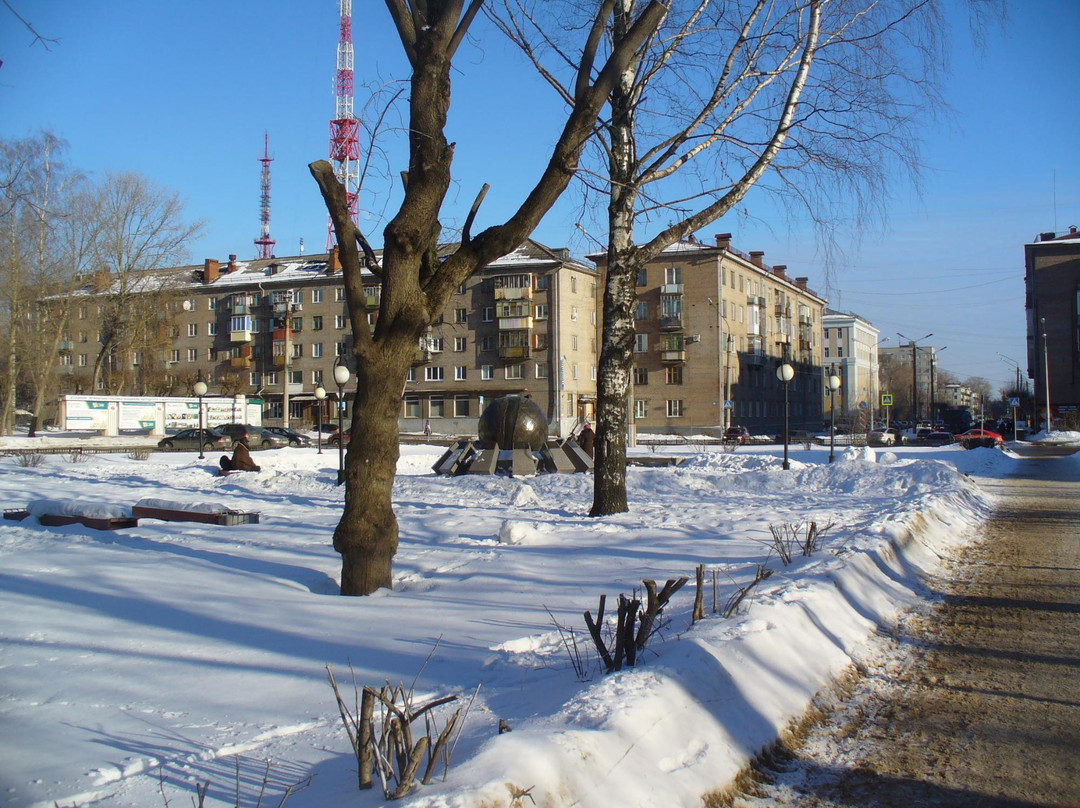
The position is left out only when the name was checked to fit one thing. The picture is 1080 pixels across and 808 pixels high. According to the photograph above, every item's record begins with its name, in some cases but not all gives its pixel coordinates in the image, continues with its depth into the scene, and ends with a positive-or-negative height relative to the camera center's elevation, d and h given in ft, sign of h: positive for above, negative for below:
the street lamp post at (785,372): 77.10 +4.01
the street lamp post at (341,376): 72.95 +3.81
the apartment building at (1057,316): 251.03 +29.51
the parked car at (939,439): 170.34 -5.14
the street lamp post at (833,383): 88.46 +3.40
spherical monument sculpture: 76.89 -0.65
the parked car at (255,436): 140.97 -2.78
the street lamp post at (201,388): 101.90 +3.98
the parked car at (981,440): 134.86 -4.42
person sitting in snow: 75.87 -3.74
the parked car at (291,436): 153.58 -3.00
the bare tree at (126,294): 158.81 +26.15
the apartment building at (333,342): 214.90 +21.43
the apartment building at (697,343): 220.02 +19.78
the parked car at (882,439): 172.55 -5.08
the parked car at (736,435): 176.65 -4.13
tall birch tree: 39.52 +10.71
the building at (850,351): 373.81 +30.19
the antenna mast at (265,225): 330.34 +77.50
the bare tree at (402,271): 23.30 +4.15
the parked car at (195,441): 135.85 -3.35
